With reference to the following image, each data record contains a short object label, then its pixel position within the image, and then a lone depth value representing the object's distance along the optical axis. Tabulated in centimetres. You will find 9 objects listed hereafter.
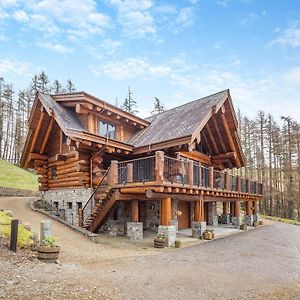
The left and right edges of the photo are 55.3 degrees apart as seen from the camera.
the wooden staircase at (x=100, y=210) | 1448
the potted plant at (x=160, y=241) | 1268
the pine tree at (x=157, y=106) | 4453
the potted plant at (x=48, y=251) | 861
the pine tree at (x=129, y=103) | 4456
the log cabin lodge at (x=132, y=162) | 1400
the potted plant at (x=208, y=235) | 1531
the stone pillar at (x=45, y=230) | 922
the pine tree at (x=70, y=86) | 4577
